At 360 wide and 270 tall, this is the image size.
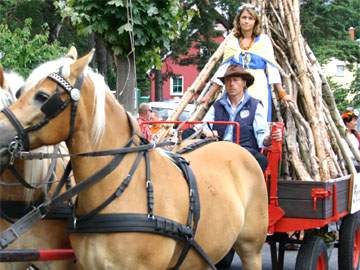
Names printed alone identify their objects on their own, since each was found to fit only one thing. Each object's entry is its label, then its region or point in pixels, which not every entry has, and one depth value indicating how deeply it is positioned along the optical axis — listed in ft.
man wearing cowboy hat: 18.69
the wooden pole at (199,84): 21.65
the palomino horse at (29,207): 14.14
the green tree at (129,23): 25.40
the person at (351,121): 34.96
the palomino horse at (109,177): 11.75
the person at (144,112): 32.95
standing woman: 20.77
